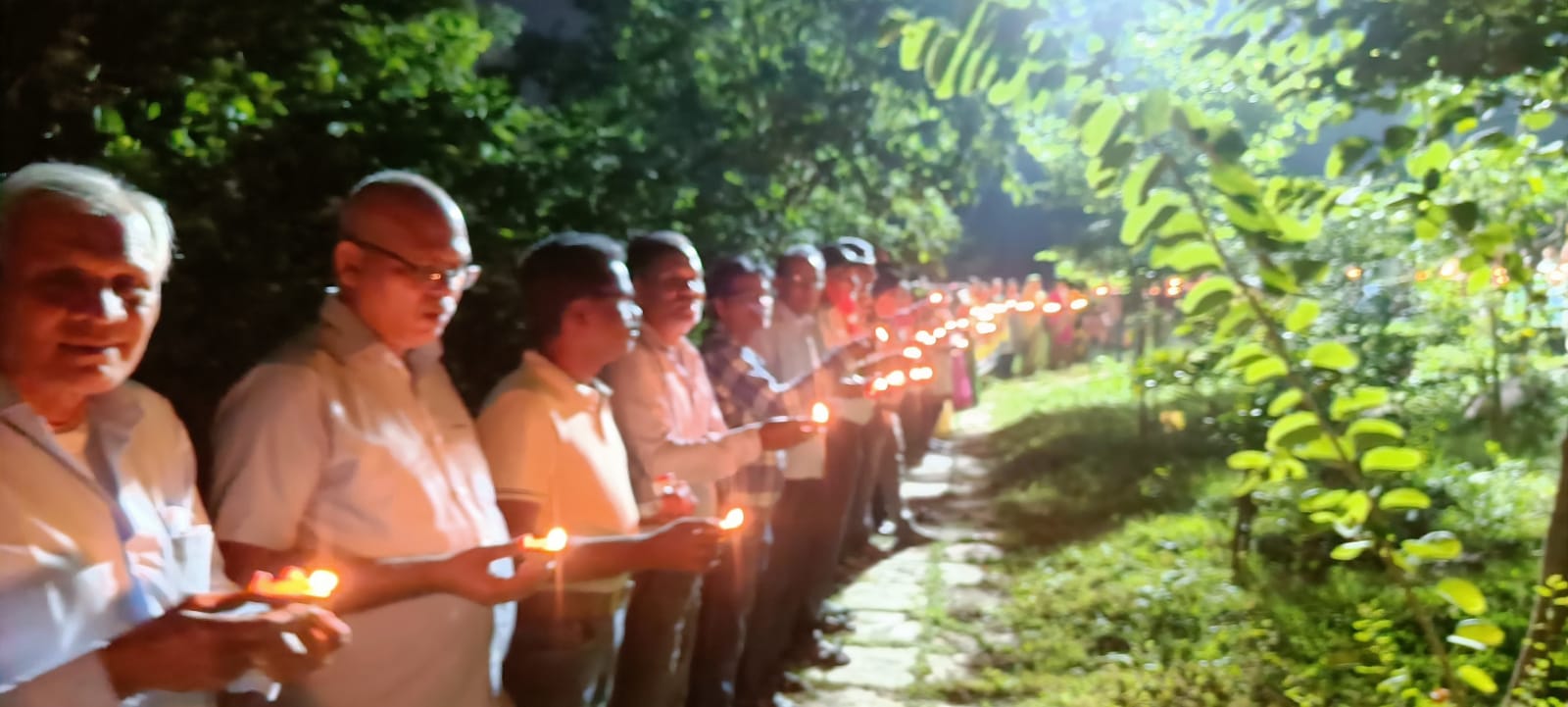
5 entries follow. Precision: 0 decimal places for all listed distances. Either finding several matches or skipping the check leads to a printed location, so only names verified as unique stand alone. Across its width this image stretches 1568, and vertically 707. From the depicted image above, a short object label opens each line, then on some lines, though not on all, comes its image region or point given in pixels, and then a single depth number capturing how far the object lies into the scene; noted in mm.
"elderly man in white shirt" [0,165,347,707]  1375
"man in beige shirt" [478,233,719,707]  2500
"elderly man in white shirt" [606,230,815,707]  3309
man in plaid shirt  4176
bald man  1970
